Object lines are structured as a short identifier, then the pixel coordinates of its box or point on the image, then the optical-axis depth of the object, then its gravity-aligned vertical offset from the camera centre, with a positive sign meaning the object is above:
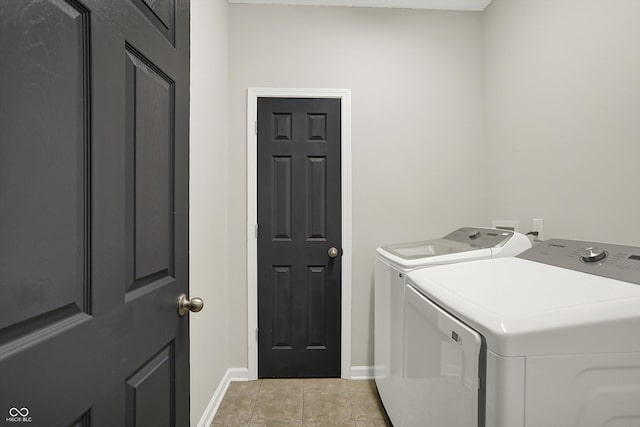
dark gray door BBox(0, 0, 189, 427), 0.43 +0.00
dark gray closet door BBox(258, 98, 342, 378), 2.29 -0.17
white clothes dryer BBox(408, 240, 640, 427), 0.71 -0.33
